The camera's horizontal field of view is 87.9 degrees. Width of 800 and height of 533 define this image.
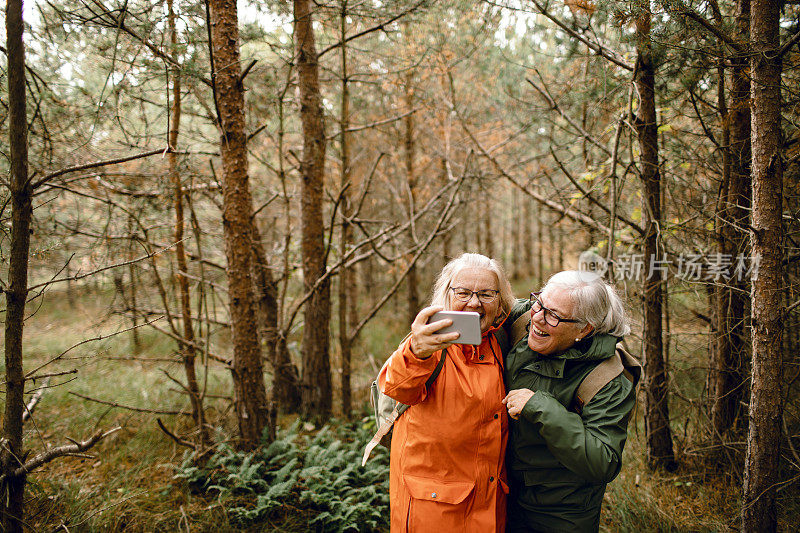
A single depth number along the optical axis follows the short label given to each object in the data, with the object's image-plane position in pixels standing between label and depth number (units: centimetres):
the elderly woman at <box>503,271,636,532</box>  177
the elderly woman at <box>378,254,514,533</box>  178
